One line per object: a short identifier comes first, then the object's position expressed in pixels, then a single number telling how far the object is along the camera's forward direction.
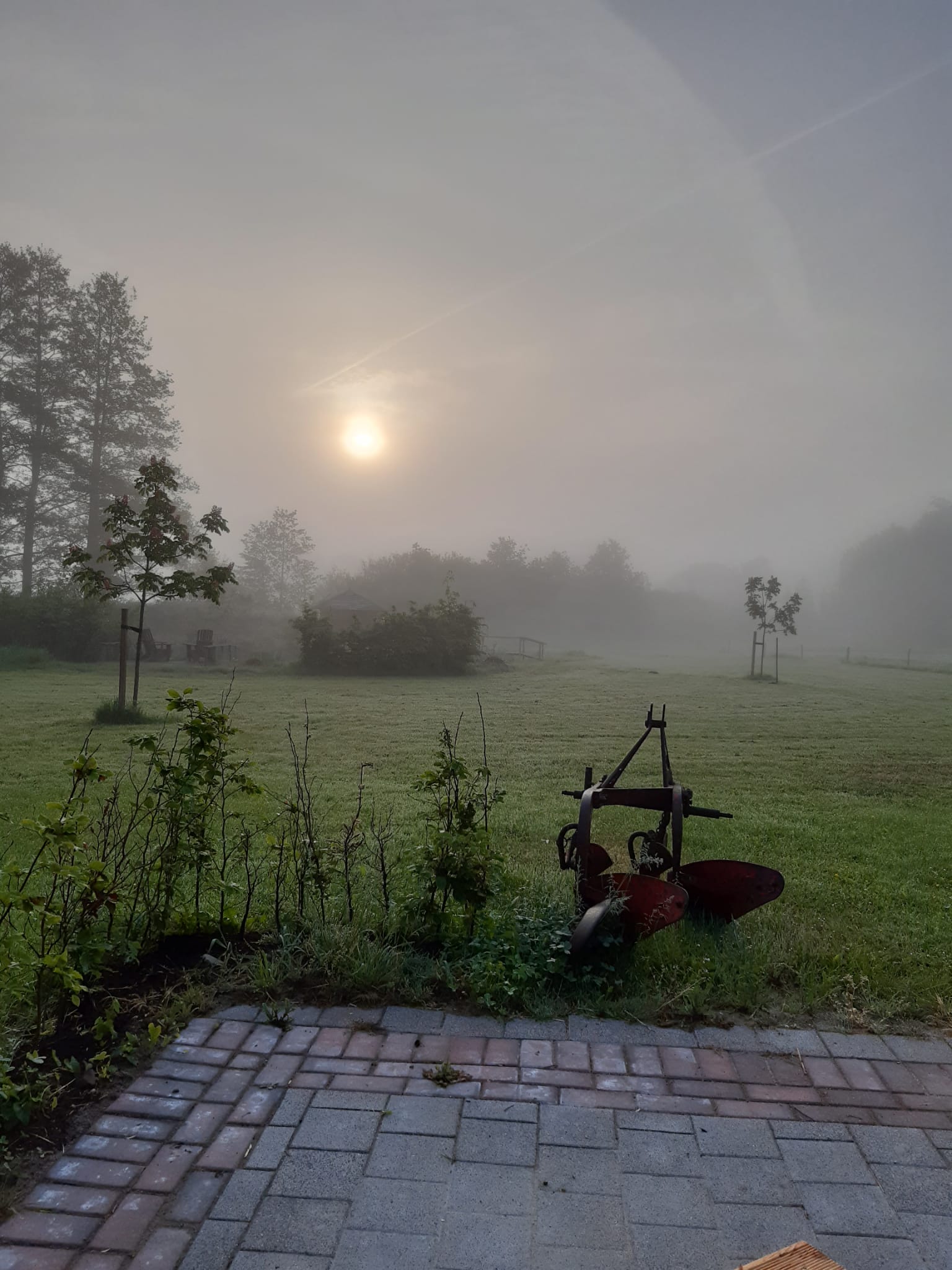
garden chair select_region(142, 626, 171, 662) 20.30
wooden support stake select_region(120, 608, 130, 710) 11.16
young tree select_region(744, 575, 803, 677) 27.45
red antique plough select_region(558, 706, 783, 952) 3.27
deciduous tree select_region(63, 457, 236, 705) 11.03
